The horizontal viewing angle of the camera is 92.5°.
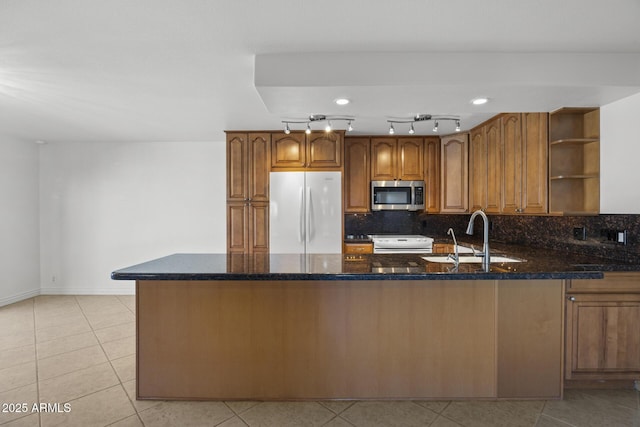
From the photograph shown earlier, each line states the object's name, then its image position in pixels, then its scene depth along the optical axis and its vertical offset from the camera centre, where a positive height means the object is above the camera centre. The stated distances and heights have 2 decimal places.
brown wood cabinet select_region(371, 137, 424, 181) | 4.25 +0.70
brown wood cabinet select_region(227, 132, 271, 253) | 3.96 +0.20
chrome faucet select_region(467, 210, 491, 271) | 2.04 -0.27
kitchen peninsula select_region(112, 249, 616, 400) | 2.03 -0.86
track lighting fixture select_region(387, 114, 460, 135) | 3.23 +0.99
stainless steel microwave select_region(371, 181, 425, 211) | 4.19 +0.20
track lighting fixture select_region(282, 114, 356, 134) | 3.24 +0.98
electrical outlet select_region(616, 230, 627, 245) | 2.38 -0.22
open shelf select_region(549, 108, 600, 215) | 2.68 +0.41
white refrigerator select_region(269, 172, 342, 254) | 3.80 -0.02
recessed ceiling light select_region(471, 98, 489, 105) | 2.27 +0.81
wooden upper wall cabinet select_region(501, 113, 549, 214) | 2.72 +0.43
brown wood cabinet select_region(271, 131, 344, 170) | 3.89 +0.74
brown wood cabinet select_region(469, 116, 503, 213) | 3.30 +0.48
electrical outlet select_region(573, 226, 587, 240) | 2.68 -0.22
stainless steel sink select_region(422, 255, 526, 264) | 2.39 -0.42
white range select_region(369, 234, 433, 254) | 3.95 -0.47
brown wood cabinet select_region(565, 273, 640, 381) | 2.18 -0.87
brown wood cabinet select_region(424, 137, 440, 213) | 4.23 +0.51
